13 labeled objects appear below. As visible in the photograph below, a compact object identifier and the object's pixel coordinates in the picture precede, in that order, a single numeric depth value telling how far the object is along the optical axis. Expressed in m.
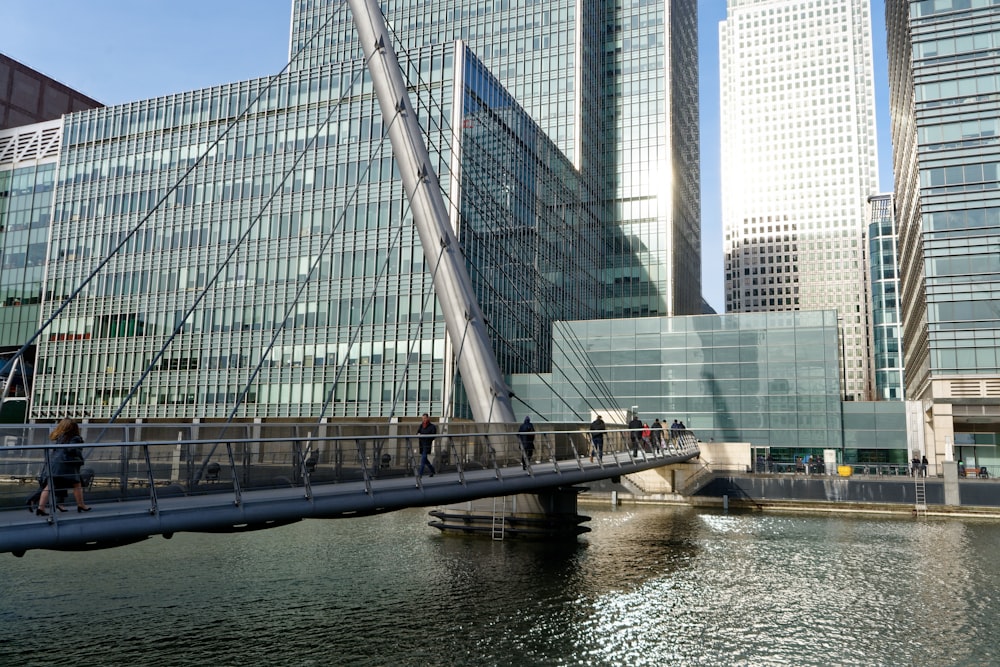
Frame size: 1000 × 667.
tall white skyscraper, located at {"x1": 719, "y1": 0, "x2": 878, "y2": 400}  180.00
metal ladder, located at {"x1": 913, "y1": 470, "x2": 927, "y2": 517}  41.81
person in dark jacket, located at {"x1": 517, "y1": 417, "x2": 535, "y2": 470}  21.31
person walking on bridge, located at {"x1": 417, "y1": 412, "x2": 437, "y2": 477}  17.64
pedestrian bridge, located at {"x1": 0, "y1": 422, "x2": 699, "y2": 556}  11.30
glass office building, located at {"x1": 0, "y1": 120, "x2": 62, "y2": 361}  79.19
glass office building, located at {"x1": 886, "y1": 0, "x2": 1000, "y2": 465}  53.06
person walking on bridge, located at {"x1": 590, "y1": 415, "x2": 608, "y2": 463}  25.94
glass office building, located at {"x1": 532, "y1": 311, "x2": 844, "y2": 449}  58.44
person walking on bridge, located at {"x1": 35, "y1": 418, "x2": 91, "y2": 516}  11.35
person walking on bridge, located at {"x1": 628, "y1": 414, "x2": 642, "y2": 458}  31.73
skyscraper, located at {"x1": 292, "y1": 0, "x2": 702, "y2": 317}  97.56
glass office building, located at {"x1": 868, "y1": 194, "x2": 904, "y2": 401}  131.50
